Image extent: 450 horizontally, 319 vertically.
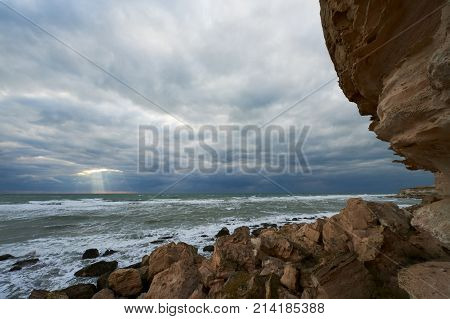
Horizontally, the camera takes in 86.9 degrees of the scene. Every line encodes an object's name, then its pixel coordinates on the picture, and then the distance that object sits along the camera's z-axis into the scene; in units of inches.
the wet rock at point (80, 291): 288.4
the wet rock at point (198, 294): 226.7
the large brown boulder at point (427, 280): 178.1
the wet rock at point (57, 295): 255.9
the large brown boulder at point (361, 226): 268.5
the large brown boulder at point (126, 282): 290.7
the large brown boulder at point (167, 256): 316.9
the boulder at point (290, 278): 227.7
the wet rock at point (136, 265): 390.3
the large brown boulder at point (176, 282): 248.9
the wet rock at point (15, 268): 397.2
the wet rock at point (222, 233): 606.9
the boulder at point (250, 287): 211.8
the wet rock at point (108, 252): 474.0
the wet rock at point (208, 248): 496.3
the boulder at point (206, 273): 263.3
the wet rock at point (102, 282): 313.9
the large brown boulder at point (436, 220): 275.2
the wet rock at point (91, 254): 459.1
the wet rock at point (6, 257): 447.7
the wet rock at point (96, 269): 375.9
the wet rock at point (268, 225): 763.4
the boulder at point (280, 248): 307.6
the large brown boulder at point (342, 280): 213.5
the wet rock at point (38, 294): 268.3
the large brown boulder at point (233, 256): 282.7
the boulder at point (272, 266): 259.4
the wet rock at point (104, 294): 269.6
